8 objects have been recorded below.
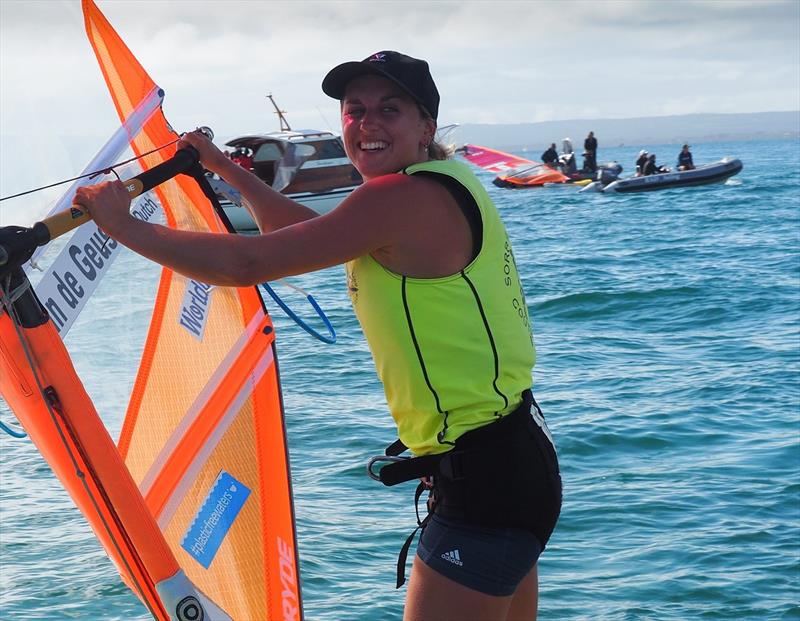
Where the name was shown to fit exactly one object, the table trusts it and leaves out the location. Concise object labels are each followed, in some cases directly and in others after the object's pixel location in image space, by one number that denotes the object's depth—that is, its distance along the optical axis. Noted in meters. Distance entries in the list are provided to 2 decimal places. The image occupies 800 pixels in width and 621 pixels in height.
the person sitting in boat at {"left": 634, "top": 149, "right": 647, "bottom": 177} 36.31
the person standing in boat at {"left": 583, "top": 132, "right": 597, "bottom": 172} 38.81
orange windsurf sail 3.46
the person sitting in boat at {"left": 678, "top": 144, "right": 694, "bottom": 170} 36.84
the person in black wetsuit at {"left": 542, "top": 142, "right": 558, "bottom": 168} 42.12
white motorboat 26.91
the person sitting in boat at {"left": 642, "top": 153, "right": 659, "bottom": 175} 36.34
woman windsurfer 2.49
